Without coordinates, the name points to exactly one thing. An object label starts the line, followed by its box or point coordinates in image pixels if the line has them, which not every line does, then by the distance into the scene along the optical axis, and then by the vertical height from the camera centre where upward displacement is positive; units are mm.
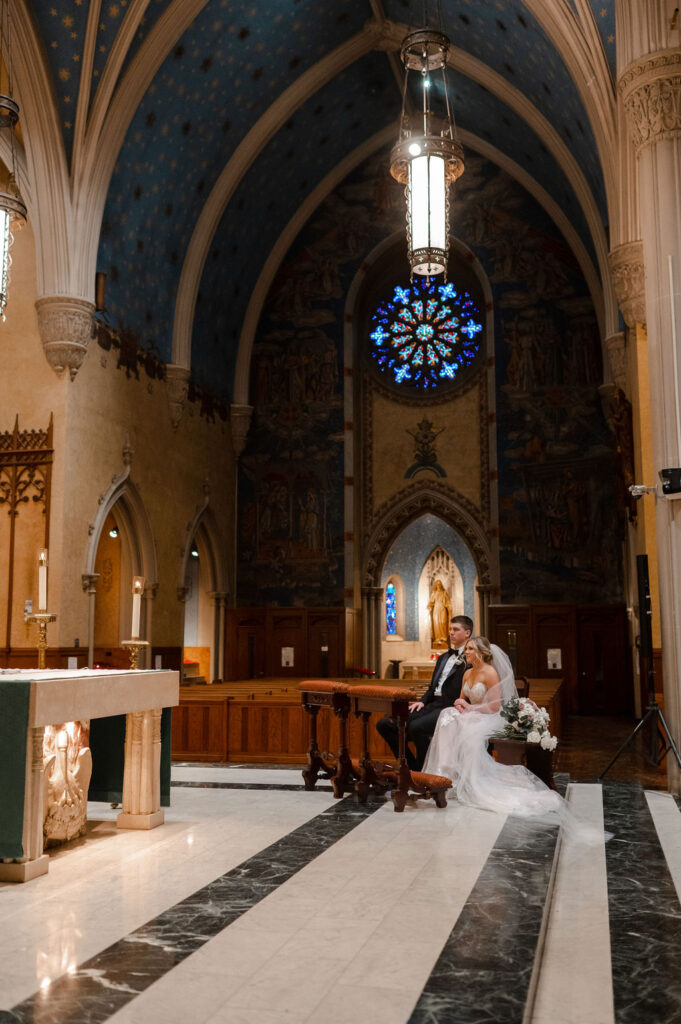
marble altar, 5062 -509
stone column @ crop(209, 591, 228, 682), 19516 -113
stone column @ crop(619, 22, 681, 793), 8227 +3602
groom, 7805 -554
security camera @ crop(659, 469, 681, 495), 7781 +1269
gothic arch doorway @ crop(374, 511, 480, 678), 25172 +1299
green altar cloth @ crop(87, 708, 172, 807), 6902 -916
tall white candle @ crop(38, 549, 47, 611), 6820 +362
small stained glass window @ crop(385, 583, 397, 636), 25453 +678
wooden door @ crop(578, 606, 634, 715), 18125 -569
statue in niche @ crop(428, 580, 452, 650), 24886 +560
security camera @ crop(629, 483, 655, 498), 8055 +1244
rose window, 20578 +6629
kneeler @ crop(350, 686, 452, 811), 7031 -1079
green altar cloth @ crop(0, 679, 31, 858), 5059 -681
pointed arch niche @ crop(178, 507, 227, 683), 19344 +613
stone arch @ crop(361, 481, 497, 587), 19297 +2391
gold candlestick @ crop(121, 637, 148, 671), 6685 -74
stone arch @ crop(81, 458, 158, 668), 15312 +1783
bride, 7141 -908
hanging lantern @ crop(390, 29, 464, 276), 7363 +3628
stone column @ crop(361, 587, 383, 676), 20109 +196
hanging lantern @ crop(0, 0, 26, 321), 8580 +3948
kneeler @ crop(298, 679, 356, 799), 7680 -799
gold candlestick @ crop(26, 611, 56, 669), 6980 +54
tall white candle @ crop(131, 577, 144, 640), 6762 +241
